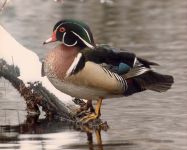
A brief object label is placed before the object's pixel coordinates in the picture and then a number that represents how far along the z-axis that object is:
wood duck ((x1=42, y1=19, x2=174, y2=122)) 12.08
